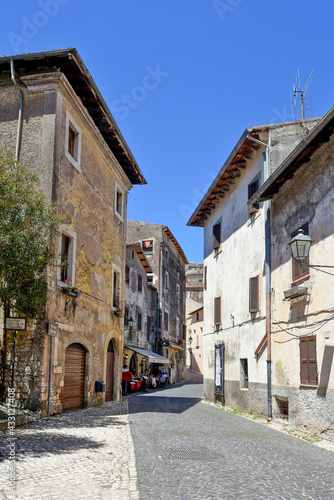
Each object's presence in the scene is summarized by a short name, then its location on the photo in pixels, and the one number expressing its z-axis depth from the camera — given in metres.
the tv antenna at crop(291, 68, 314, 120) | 17.59
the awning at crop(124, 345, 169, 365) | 27.86
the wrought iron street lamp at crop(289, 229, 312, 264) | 10.04
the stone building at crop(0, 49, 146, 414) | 12.31
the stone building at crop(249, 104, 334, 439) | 10.53
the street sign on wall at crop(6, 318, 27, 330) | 11.54
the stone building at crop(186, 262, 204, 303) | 71.38
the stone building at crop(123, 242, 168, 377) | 30.62
